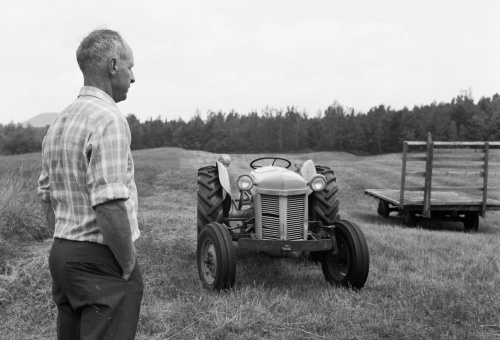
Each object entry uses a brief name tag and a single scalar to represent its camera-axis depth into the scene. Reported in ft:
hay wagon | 39.17
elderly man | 6.59
